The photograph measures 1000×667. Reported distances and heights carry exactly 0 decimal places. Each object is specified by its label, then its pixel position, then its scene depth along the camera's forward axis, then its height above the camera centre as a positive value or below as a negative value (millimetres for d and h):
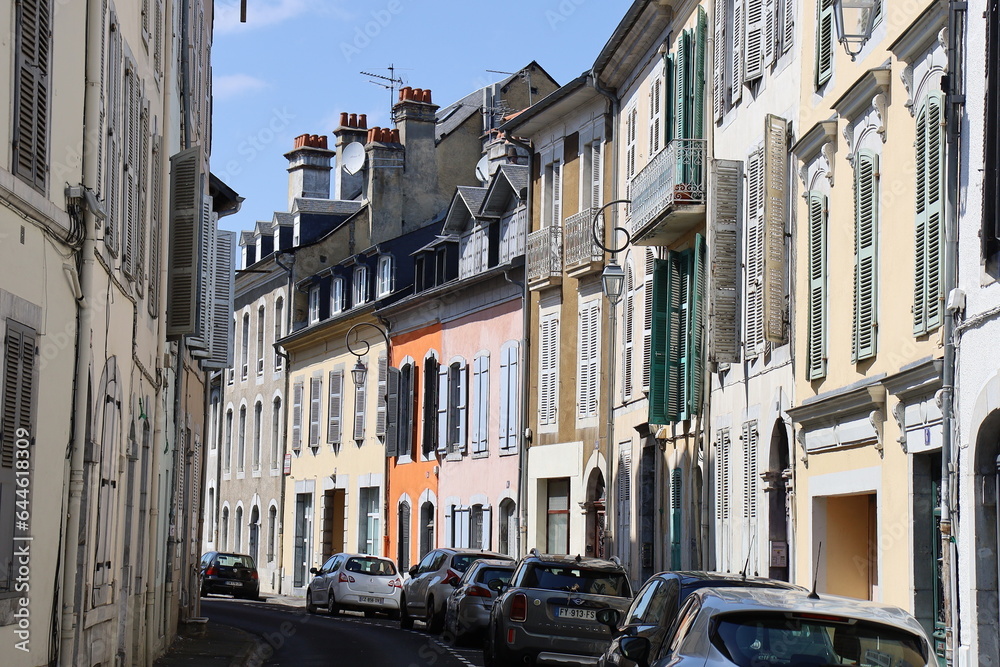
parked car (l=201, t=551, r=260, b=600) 40719 -1091
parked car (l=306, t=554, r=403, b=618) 33406 -1056
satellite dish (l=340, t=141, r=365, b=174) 49656 +11229
